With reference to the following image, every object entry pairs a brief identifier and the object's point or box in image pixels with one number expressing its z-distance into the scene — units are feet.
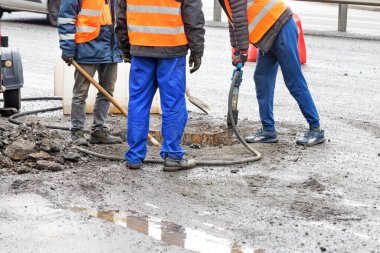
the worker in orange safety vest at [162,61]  34.00
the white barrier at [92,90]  44.74
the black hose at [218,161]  35.26
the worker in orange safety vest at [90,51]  37.41
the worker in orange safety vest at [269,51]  37.58
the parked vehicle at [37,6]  83.98
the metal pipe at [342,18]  85.03
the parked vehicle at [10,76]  44.63
